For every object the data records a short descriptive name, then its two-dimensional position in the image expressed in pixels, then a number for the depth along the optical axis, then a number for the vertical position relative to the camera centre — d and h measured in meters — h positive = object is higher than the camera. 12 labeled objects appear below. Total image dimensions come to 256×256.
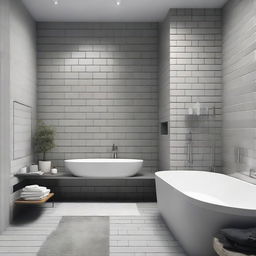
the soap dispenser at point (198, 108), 4.15 +0.41
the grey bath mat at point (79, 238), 2.71 -1.29
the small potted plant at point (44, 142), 4.54 -0.15
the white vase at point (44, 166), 4.55 -0.59
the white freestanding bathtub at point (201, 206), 2.18 -0.79
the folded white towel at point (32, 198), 3.72 -0.97
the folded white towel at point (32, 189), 3.73 -0.83
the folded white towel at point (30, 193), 3.72 -0.89
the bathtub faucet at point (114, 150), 4.89 -0.33
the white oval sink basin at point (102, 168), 4.32 -0.61
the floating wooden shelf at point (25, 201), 3.66 -1.00
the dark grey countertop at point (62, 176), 4.14 -0.75
